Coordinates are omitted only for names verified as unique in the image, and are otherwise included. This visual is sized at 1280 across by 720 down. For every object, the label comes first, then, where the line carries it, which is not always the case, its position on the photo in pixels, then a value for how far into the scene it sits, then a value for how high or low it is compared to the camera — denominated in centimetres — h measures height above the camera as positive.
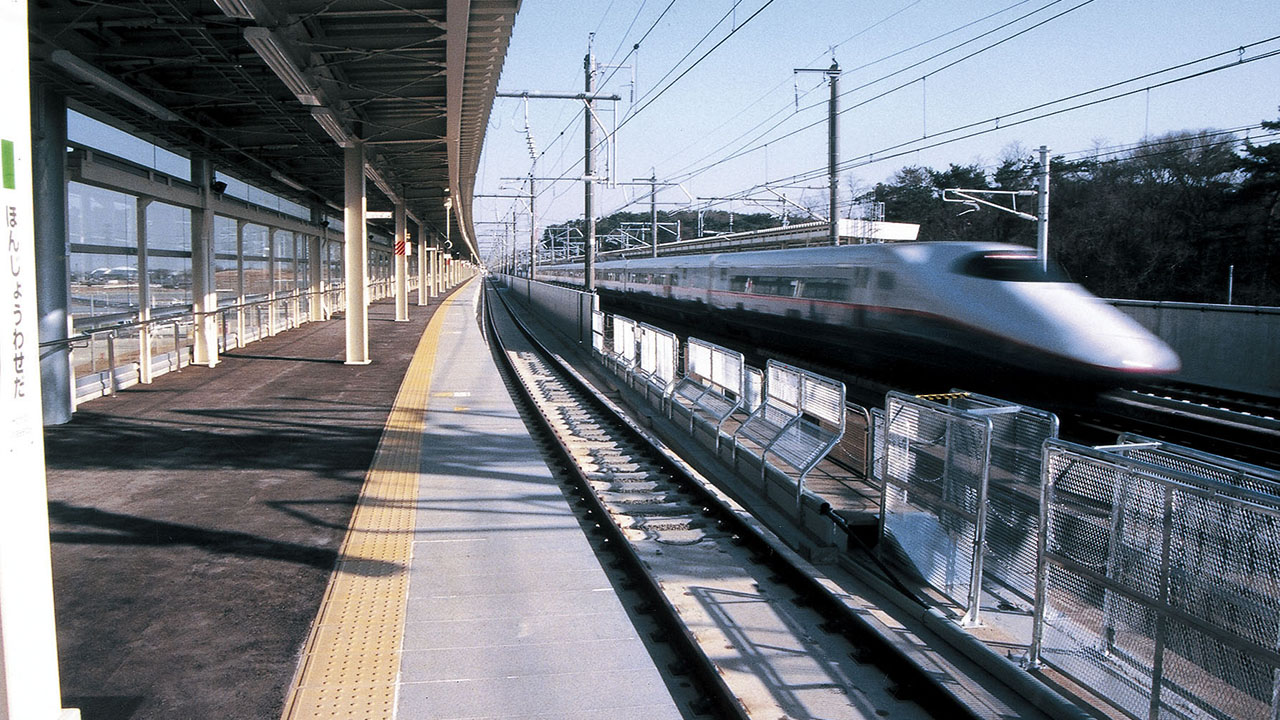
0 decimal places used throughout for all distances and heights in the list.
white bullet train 1064 -43
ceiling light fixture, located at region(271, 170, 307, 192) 1977 +204
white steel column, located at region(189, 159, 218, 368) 1612 +6
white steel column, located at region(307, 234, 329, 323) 2897 -11
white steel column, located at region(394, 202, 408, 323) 2747 +25
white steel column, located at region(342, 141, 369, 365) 1714 +56
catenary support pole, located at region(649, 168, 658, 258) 3216 +297
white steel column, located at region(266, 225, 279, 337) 2294 -11
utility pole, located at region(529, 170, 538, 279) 4382 +203
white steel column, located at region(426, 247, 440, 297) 5473 +40
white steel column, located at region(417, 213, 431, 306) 4228 +28
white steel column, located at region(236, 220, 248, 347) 1963 -15
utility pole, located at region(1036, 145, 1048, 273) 1948 +157
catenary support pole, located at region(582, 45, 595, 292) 2172 +260
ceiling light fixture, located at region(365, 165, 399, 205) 2022 +221
